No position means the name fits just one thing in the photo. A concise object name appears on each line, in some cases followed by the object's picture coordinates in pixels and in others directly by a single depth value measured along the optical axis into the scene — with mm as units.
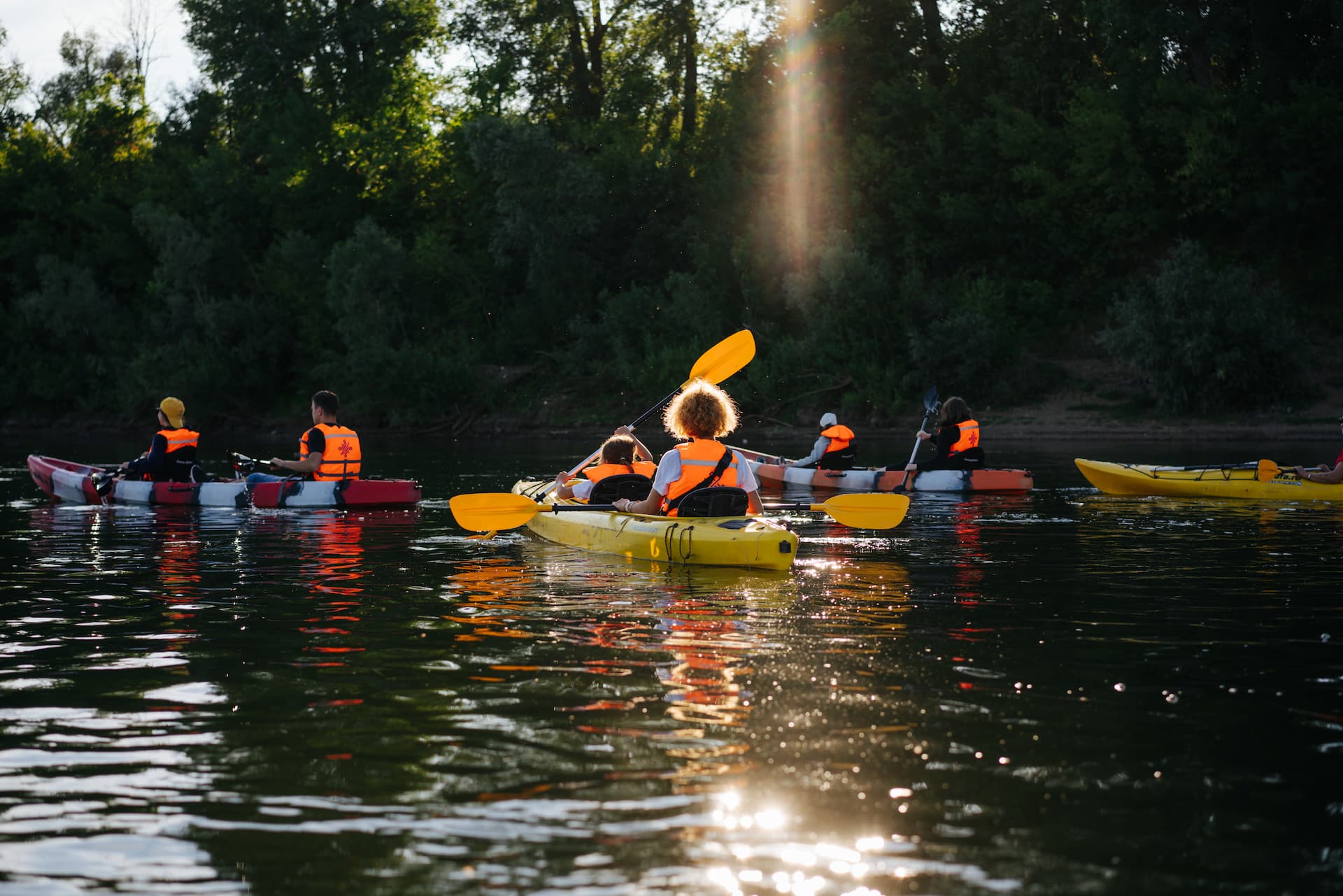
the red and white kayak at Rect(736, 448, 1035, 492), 16391
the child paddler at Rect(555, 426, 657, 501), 11406
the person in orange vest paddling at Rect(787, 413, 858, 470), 17391
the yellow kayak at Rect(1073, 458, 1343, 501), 14930
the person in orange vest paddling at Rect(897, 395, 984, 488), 16484
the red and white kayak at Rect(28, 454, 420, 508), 14852
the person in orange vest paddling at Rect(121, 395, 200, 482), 15672
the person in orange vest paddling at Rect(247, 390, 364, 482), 14797
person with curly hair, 9477
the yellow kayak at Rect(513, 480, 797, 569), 9562
